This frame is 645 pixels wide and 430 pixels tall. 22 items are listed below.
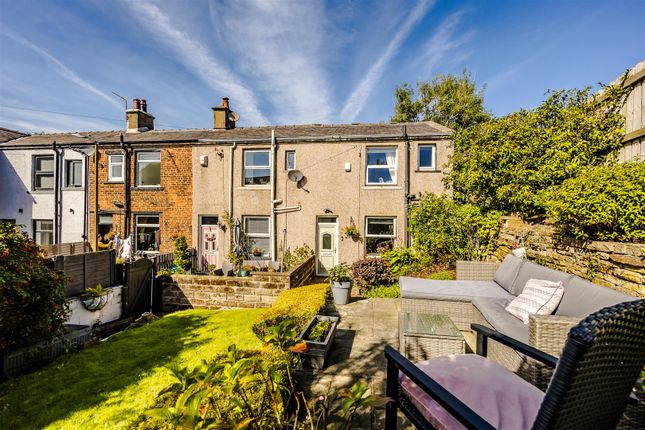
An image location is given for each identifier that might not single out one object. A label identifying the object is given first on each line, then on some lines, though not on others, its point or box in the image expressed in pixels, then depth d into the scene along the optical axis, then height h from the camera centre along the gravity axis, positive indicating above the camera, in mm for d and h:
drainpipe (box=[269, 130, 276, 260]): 10766 +213
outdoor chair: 868 -744
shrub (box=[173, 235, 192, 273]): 10239 -1572
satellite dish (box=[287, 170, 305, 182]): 10656 +1535
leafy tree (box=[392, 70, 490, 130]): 17844 +7706
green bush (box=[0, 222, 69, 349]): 3932 -1231
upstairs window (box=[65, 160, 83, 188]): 12453 +1897
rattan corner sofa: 2641 -1261
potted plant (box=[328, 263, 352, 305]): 6086 -1608
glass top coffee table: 2734 -1279
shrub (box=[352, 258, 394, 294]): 8055 -1765
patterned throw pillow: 3342 -1072
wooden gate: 7121 -1997
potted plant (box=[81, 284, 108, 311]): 6082 -1899
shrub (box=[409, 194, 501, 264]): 7371 -430
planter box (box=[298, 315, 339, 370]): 3135 -1607
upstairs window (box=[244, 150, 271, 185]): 11195 +1933
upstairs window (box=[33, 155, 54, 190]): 12641 +1917
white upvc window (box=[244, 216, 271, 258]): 11031 -795
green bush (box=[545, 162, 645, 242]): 3660 +159
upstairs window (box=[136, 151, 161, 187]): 11883 +2000
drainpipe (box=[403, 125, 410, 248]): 9984 +650
